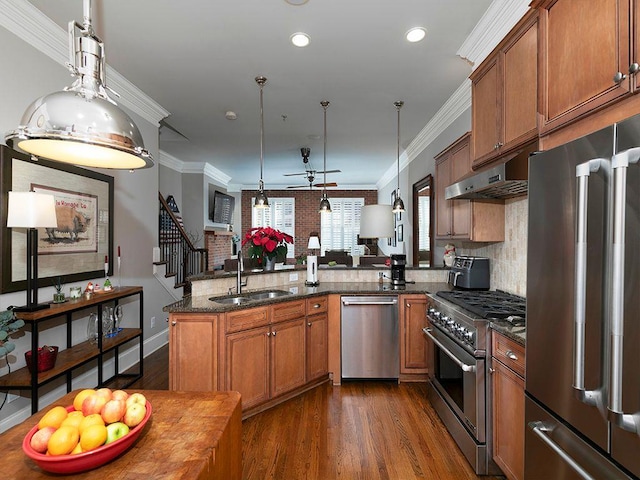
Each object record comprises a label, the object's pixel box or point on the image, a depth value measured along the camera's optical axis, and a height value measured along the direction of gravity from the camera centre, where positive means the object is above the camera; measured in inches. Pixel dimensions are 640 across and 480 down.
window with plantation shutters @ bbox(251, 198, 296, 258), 396.5 +24.3
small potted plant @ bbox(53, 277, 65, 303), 102.7 -17.5
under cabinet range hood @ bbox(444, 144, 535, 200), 75.9 +14.2
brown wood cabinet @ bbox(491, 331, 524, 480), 68.1 -35.0
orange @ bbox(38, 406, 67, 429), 38.3 -20.8
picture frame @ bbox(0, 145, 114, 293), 93.1 +3.3
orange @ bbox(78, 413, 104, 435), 36.5 -20.1
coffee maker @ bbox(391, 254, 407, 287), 143.9 -13.3
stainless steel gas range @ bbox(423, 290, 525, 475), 80.4 -32.0
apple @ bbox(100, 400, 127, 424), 39.2 -20.3
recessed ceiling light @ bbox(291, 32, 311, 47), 104.0 +61.3
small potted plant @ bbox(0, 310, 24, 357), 76.2 -21.2
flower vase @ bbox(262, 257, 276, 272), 137.5 -10.5
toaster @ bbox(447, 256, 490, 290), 123.0 -12.6
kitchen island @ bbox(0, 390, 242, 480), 35.8 -24.9
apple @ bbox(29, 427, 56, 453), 35.4 -21.3
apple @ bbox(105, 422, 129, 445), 37.2 -21.5
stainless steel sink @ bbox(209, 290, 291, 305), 117.8 -21.5
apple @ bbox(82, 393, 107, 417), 40.0 -19.9
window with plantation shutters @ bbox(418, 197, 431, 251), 192.7 +9.7
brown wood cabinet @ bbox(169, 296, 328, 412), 100.3 -36.1
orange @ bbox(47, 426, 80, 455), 34.3 -20.9
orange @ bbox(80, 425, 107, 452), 35.3 -21.0
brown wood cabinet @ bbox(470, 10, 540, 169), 73.5 +35.5
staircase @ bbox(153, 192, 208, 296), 191.0 -8.4
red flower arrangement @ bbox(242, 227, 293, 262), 133.0 -1.9
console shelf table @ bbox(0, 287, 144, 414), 87.2 -37.4
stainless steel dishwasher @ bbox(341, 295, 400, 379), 131.8 -38.5
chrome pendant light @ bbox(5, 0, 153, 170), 36.5 +13.0
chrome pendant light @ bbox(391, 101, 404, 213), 155.8 +15.6
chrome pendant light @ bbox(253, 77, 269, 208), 137.5 +15.7
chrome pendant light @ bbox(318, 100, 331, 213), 165.9 +15.5
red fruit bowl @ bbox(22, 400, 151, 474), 33.8 -22.5
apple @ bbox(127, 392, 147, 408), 41.7 -20.2
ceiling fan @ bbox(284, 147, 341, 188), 237.3 +59.2
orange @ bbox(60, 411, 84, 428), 37.0 -20.2
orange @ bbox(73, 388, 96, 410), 41.6 -20.1
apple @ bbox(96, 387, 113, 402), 42.1 -19.5
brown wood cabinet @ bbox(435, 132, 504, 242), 114.3 +10.3
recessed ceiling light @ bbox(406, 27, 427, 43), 102.7 +62.3
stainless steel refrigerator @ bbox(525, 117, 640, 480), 39.2 -9.4
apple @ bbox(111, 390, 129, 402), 41.8 -19.8
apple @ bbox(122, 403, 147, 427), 39.6 -20.9
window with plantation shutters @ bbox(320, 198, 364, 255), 400.2 +11.4
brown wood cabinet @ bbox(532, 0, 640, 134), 47.4 +29.2
